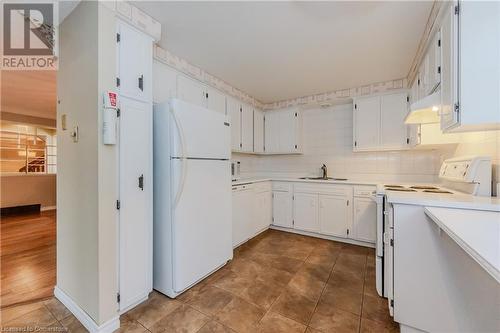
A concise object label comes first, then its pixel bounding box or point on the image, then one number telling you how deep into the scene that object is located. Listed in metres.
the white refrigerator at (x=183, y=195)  1.85
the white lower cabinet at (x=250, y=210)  2.90
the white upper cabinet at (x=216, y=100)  2.95
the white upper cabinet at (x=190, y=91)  2.54
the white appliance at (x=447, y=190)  1.50
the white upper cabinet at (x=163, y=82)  2.28
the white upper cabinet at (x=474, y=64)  1.16
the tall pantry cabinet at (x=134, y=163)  1.64
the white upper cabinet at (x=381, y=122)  3.00
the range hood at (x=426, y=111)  1.57
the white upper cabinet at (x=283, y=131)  3.85
